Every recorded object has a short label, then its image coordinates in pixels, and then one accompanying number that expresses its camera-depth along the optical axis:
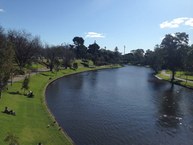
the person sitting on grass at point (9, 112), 19.92
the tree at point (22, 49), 52.17
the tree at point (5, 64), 22.58
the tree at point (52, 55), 64.60
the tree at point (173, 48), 59.64
